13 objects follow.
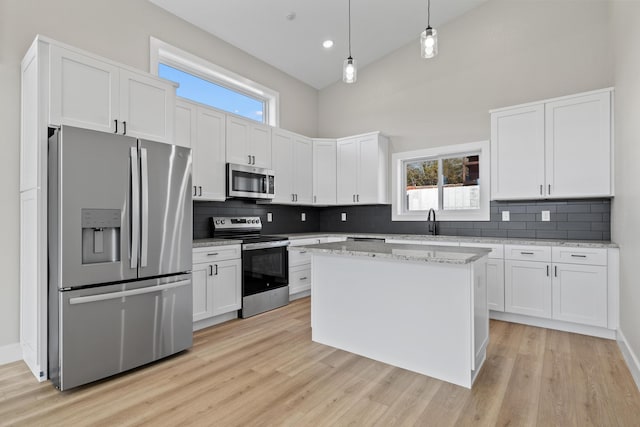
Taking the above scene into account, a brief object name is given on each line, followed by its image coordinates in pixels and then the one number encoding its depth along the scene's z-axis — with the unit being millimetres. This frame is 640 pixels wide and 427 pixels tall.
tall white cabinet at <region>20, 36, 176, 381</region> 2314
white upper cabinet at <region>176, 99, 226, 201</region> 3555
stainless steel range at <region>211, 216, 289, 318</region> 3785
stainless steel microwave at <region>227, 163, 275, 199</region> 3977
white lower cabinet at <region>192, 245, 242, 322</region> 3311
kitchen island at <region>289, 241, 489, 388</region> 2238
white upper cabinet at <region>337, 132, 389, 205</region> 4957
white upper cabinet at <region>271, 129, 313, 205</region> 4711
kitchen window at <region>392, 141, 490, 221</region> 4348
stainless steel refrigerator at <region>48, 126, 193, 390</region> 2205
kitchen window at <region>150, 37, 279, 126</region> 3789
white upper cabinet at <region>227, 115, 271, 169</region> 4047
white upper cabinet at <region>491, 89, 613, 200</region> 3291
